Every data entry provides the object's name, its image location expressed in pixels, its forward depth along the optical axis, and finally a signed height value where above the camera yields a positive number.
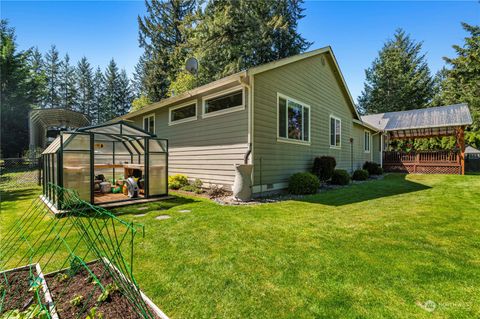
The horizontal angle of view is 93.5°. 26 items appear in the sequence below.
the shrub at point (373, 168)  14.34 -0.68
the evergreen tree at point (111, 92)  37.94 +11.13
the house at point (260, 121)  6.99 +1.39
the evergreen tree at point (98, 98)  38.81 +10.41
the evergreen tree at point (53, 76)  35.50 +13.08
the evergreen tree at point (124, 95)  38.41 +10.87
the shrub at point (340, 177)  9.93 -0.86
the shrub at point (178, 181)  8.88 -0.91
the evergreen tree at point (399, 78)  27.92 +10.07
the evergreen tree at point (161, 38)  26.00 +14.36
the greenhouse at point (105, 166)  5.35 -0.17
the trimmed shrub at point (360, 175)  12.00 -0.94
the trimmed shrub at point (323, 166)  9.20 -0.35
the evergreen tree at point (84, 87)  37.84 +12.09
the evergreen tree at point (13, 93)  21.16 +6.41
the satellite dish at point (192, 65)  10.01 +4.15
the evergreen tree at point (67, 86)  36.38 +11.66
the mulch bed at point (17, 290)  1.89 -1.23
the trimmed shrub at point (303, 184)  7.60 -0.89
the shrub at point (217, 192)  7.23 -1.11
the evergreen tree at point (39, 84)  24.77 +8.49
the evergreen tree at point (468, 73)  21.23 +8.42
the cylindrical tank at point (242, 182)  6.39 -0.69
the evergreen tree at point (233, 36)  17.75 +9.85
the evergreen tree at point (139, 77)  30.46 +12.55
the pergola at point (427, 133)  13.81 +1.70
